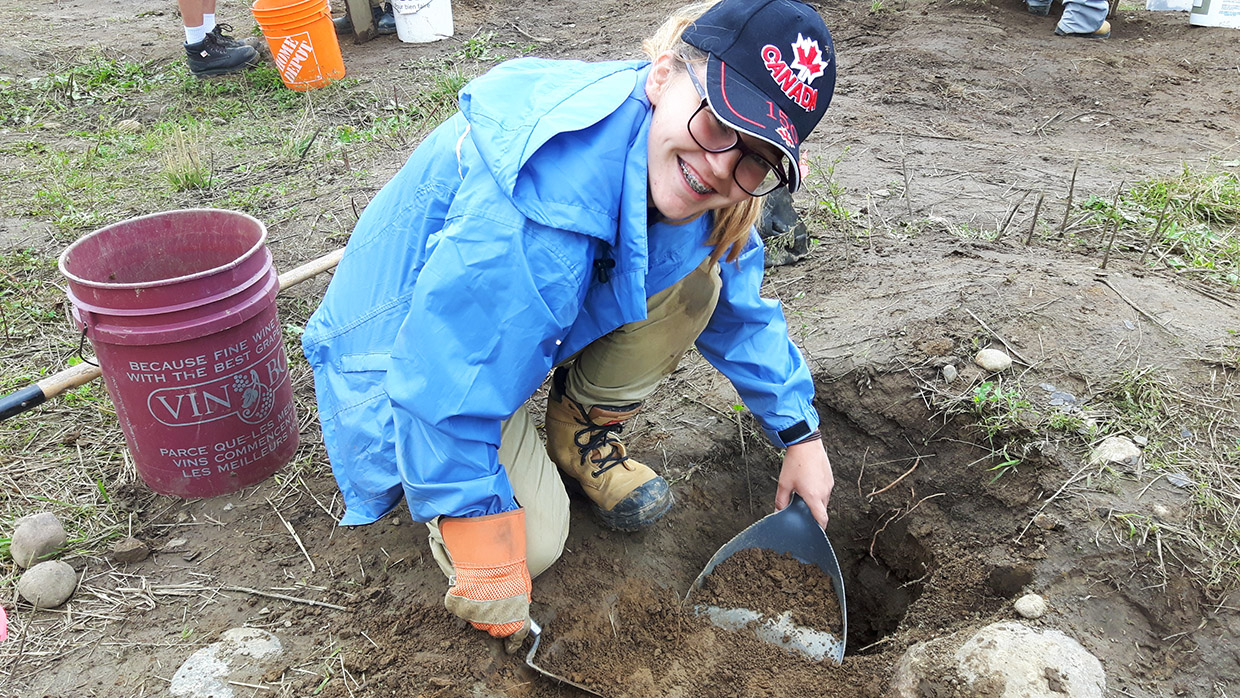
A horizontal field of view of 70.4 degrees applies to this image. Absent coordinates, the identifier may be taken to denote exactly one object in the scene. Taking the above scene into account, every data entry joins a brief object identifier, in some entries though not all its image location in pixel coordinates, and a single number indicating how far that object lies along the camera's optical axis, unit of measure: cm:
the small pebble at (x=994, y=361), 231
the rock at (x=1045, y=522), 197
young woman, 141
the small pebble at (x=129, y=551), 202
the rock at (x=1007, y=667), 169
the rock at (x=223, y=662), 171
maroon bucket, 194
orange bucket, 480
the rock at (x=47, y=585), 190
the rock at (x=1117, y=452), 204
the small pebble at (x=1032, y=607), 183
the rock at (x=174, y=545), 208
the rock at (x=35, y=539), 200
